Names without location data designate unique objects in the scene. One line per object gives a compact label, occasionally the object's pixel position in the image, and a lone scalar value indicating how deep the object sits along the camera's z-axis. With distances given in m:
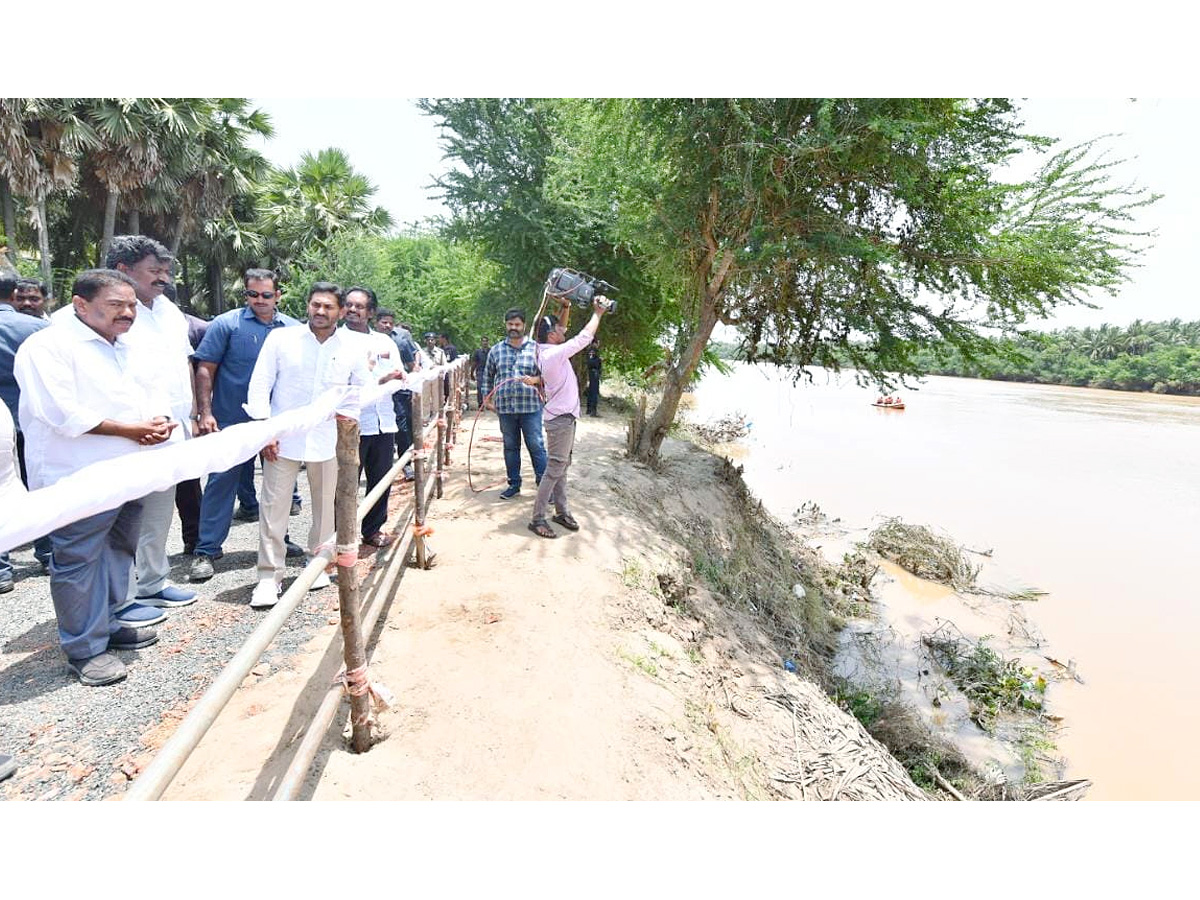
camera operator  4.45
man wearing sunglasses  3.74
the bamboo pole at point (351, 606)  2.23
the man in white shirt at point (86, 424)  2.39
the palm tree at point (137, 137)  12.60
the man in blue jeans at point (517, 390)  5.18
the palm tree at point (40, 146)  11.10
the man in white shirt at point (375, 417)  4.21
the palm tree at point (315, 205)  19.44
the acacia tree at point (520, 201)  11.51
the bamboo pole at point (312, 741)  1.91
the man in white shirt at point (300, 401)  3.29
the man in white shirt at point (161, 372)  3.08
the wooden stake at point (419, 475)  3.88
